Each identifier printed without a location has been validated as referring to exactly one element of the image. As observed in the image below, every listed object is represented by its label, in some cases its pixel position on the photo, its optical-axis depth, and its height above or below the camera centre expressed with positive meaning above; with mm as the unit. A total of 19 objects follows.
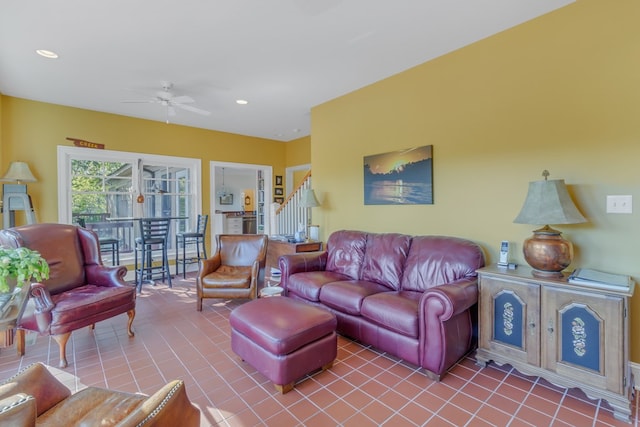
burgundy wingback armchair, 2432 -707
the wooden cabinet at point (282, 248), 4324 -564
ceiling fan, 3641 +1407
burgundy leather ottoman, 2045 -913
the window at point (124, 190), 4766 +373
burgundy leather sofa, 2201 -737
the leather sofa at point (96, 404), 941 -758
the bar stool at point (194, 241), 5121 -559
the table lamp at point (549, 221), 2156 -89
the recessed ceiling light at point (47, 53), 3027 +1605
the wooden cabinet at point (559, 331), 1851 -840
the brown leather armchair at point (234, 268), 3617 -745
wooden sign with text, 4691 +1073
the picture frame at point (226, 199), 9781 +382
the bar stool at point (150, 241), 4449 -437
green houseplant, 1404 -255
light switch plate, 2139 +27
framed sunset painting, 3330 +381
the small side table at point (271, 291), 3094 -821
